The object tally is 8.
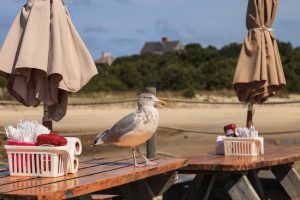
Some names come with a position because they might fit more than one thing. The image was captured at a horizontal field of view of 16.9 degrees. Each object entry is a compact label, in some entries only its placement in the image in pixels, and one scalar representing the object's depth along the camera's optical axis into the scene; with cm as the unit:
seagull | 737
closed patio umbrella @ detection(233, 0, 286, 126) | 1085
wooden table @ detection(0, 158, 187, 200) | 581
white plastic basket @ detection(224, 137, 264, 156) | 977
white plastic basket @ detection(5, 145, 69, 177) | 662
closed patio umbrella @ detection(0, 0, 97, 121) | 727
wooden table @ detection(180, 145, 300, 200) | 886
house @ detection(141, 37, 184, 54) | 15003
